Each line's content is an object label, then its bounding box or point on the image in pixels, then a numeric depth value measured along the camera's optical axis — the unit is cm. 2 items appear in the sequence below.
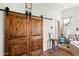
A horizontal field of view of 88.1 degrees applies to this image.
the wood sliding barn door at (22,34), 203
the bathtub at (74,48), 210
